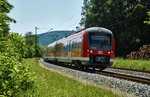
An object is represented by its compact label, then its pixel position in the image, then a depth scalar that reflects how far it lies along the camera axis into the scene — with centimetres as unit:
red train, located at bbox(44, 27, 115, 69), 1675
